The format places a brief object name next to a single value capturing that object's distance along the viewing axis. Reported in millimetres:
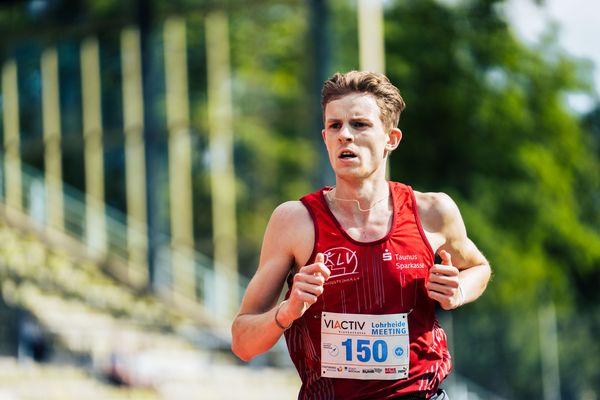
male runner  8008
